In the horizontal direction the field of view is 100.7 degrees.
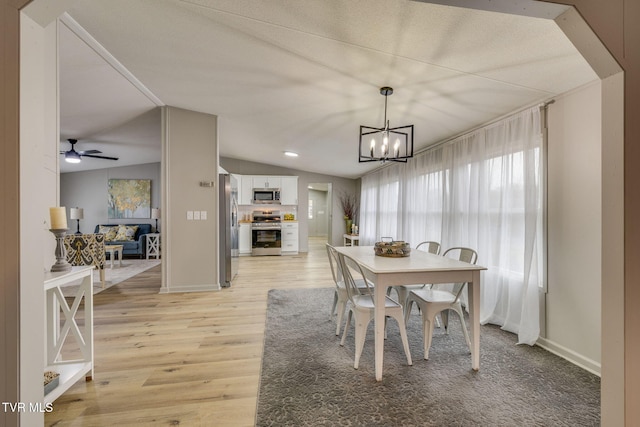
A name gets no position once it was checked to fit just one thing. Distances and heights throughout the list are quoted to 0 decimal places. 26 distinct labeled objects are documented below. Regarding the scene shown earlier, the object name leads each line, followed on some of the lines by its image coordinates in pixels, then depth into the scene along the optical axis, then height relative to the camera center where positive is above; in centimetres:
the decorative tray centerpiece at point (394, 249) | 245 -35
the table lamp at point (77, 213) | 513 -3
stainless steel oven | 709 -70
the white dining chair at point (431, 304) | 214 -76
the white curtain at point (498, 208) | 239 +5
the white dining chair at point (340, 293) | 249 -76
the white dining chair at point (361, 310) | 199 -75
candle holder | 166 -27
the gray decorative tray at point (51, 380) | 149 -98
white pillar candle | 164 -4
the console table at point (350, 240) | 712 -81
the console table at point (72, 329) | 172 -80
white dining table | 186 -49
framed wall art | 729 +37
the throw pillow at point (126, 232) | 675 -53
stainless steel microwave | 727 +46
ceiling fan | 499 +110
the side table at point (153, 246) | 672 -88
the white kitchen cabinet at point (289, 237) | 735 -70
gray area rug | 153 -118
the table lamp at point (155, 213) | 700 -4
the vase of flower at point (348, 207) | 820 +15
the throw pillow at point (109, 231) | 671 -51
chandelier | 232 +108
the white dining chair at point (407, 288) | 263 -79
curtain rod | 234 +98
